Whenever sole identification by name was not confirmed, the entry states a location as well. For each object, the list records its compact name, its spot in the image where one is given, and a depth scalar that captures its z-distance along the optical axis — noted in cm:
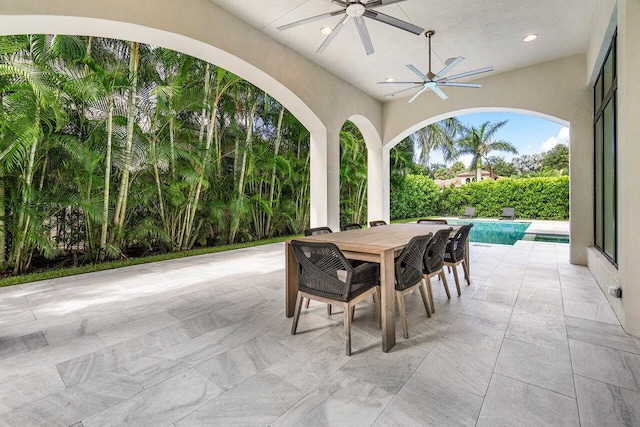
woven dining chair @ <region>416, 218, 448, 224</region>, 426
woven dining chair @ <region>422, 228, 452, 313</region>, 268
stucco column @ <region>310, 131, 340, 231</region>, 555
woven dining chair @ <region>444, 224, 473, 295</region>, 319
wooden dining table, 206
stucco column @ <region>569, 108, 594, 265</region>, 460
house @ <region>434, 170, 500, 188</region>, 2157
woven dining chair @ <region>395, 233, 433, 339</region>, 221
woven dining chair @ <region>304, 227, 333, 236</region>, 318
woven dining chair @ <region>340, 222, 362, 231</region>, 405
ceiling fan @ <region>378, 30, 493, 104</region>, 414
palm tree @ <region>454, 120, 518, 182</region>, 1689
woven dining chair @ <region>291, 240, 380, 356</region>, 198
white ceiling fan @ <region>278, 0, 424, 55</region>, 272
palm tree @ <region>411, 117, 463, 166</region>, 1318
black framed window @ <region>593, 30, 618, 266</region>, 324
